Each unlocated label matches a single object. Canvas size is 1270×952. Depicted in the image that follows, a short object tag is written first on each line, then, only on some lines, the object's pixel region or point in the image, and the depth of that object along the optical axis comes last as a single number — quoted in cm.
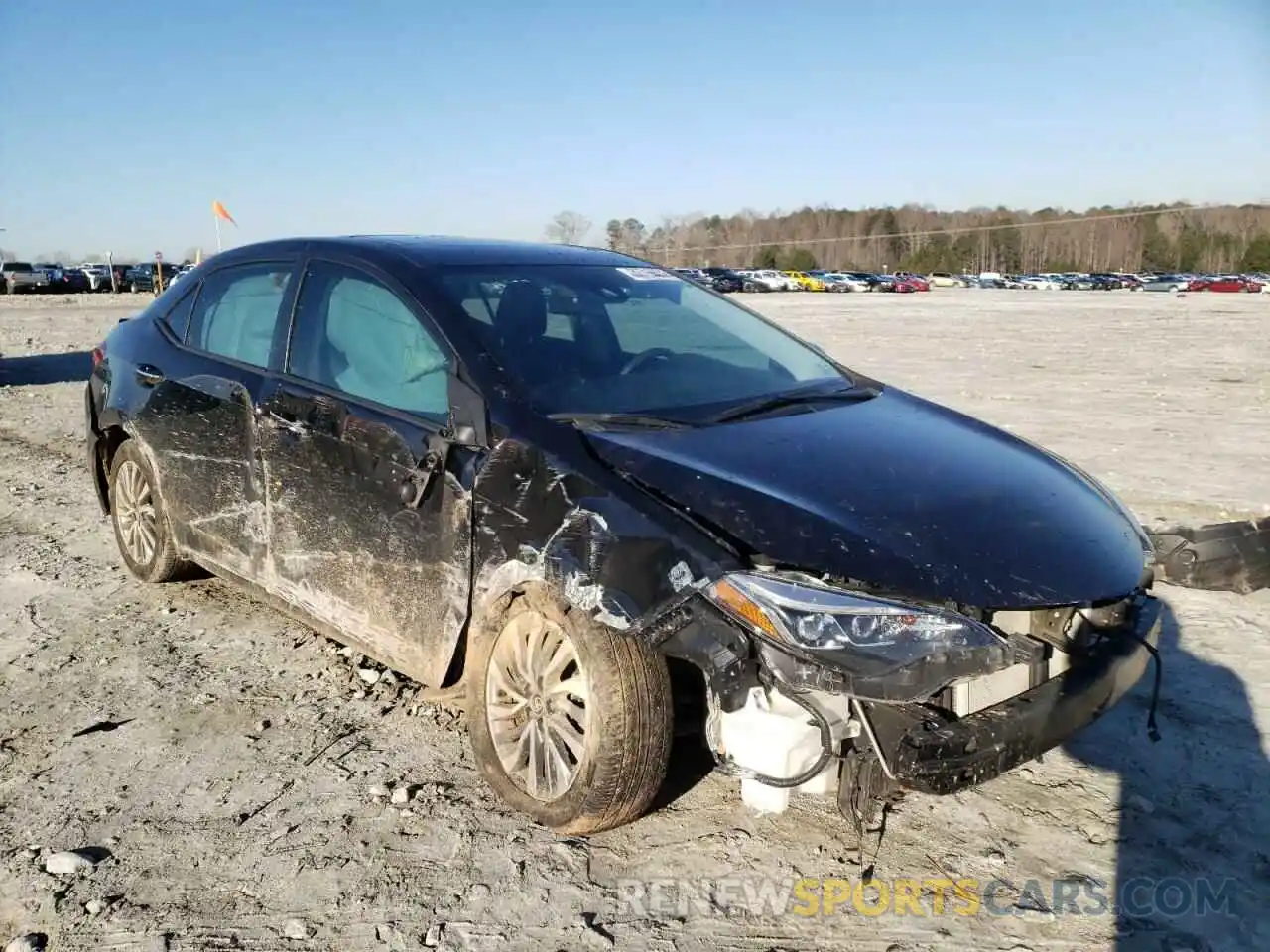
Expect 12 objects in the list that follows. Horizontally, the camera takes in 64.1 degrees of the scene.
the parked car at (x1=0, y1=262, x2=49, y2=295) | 4625
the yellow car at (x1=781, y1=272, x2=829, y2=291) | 6837
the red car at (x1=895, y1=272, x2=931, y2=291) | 6706
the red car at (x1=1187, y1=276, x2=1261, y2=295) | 6519
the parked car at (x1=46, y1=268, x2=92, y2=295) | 4869
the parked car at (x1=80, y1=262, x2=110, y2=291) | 5169
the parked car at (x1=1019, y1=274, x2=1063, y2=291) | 7700
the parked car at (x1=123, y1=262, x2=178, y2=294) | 5303
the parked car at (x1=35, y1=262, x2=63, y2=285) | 4858
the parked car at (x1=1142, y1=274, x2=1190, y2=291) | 7174
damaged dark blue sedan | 244
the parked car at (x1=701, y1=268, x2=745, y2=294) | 5841
